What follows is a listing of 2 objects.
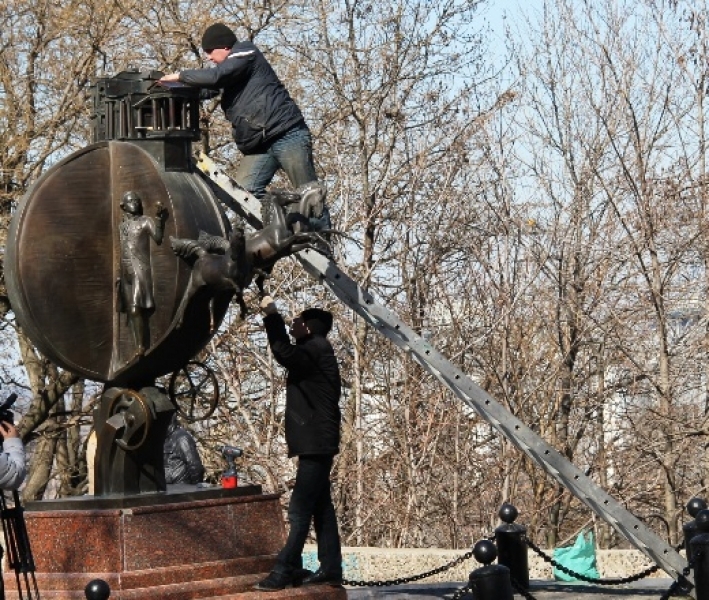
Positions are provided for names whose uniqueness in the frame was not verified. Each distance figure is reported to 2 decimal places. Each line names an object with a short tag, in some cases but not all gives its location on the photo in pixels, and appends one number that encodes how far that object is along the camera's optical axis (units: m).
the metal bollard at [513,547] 17.68
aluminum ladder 16.07
